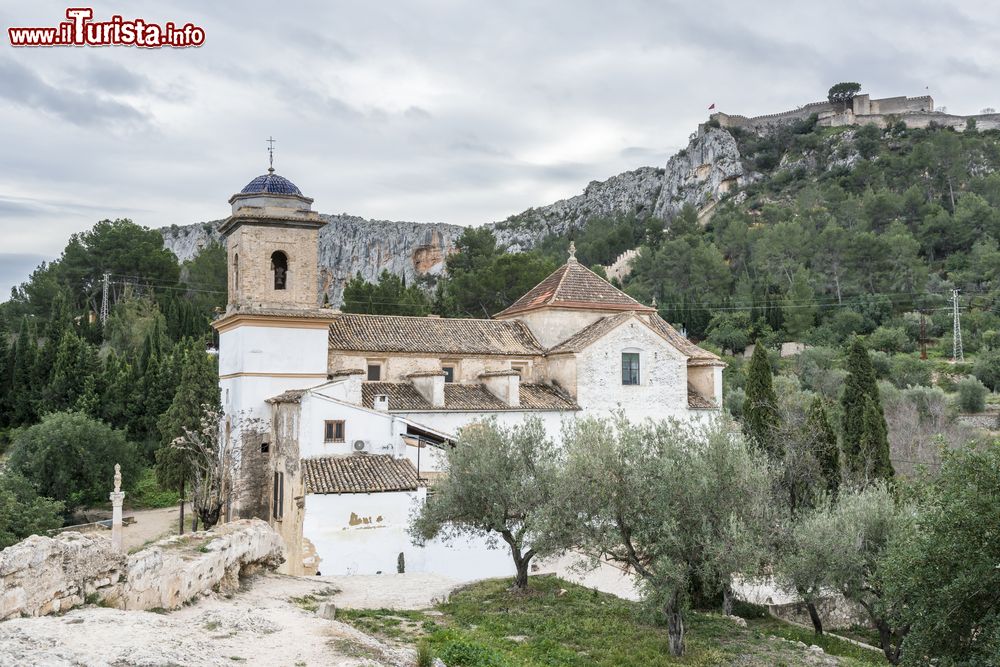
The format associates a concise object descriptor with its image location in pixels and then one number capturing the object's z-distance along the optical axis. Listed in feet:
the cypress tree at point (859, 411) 85.15
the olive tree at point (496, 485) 53.52
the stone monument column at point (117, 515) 60.17
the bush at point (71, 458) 101.04
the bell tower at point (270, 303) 77.77
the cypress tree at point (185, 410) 103.19
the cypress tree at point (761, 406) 87.71
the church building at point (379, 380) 65.57
